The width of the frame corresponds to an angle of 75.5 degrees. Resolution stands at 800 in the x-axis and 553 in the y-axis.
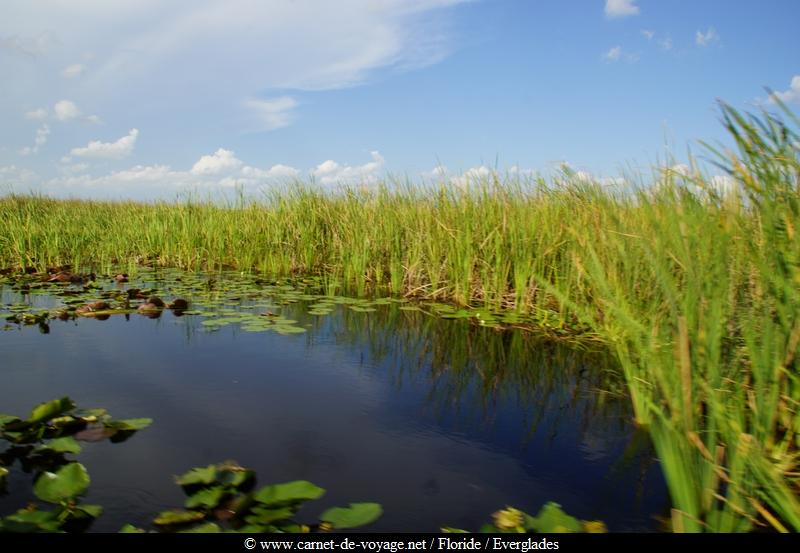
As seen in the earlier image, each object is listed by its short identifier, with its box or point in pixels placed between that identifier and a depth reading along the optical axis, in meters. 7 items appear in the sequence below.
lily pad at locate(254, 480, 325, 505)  1.80
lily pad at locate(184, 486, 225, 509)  1.82
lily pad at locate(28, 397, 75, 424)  2.36
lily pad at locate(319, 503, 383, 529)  1.71
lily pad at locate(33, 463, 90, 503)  1.84
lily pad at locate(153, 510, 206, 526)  1.73
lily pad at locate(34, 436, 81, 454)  2.19
